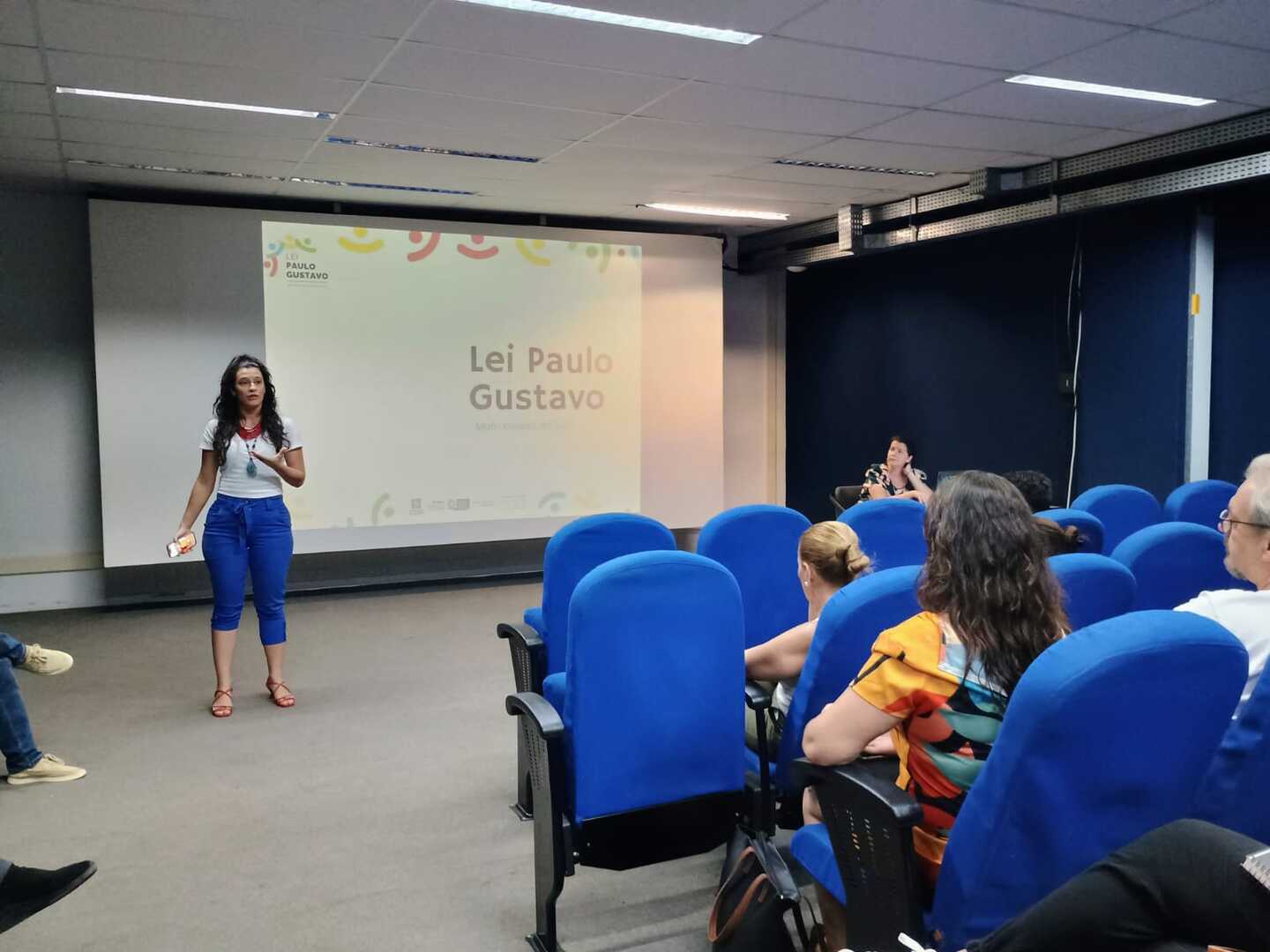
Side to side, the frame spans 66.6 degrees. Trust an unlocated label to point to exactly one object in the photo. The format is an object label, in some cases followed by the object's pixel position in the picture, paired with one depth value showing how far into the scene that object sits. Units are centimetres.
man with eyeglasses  186
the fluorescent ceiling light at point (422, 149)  521
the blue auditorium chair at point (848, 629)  200
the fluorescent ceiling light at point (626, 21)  331
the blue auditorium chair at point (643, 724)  209
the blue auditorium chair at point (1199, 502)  432
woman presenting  423
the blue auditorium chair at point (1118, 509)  420
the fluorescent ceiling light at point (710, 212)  718
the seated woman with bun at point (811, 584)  245
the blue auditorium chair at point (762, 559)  340
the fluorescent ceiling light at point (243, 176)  574
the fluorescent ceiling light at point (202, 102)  422
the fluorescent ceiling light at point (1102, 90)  418
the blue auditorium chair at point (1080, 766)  131
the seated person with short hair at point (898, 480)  614
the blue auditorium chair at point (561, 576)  300
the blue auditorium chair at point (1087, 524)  352
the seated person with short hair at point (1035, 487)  392
